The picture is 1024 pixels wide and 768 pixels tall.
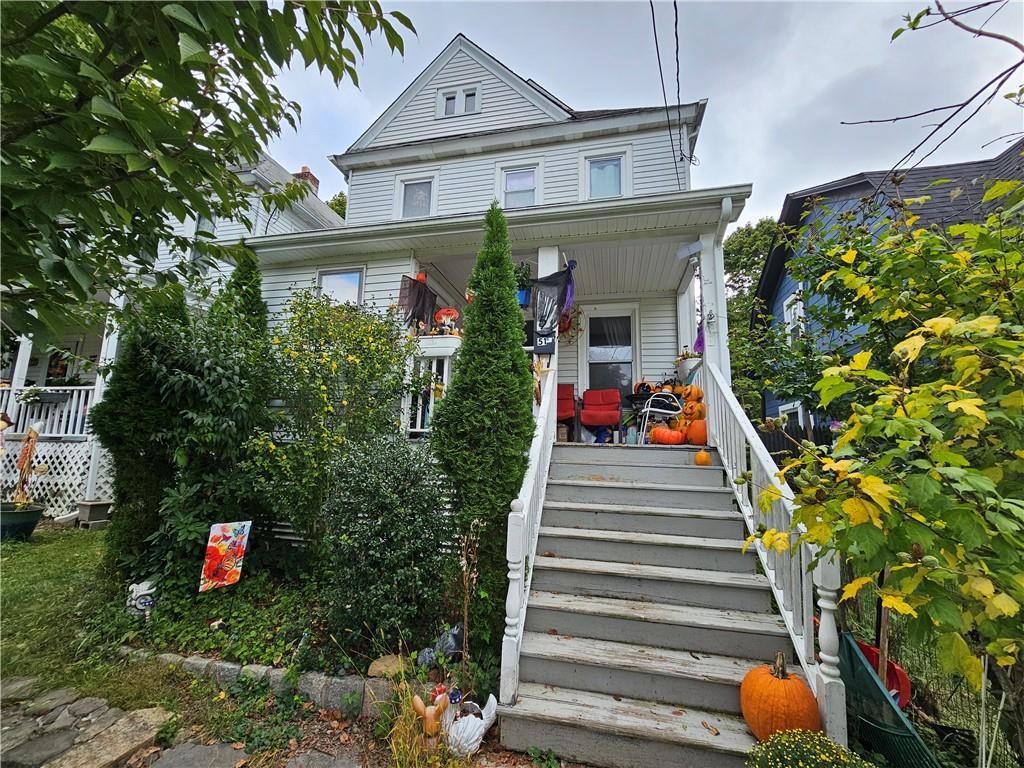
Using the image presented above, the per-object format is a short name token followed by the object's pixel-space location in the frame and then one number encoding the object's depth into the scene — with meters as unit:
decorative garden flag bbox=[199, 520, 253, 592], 3.39
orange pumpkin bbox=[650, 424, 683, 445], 4.95
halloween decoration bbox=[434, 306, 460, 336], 5.68
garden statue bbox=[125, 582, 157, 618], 3.58
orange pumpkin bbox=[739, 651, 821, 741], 2.06
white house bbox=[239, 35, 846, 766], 2.39
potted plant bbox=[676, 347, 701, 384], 5.61
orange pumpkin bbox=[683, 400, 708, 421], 4.98
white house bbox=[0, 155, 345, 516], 6.82
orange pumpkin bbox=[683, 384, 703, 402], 5.22
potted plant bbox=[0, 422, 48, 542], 5.53
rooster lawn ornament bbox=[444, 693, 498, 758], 2.25
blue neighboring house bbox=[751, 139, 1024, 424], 6.25
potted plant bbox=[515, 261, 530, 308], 5.87
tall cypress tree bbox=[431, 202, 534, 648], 3.08
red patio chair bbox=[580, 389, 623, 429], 6.46
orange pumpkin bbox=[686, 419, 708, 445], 4.68
